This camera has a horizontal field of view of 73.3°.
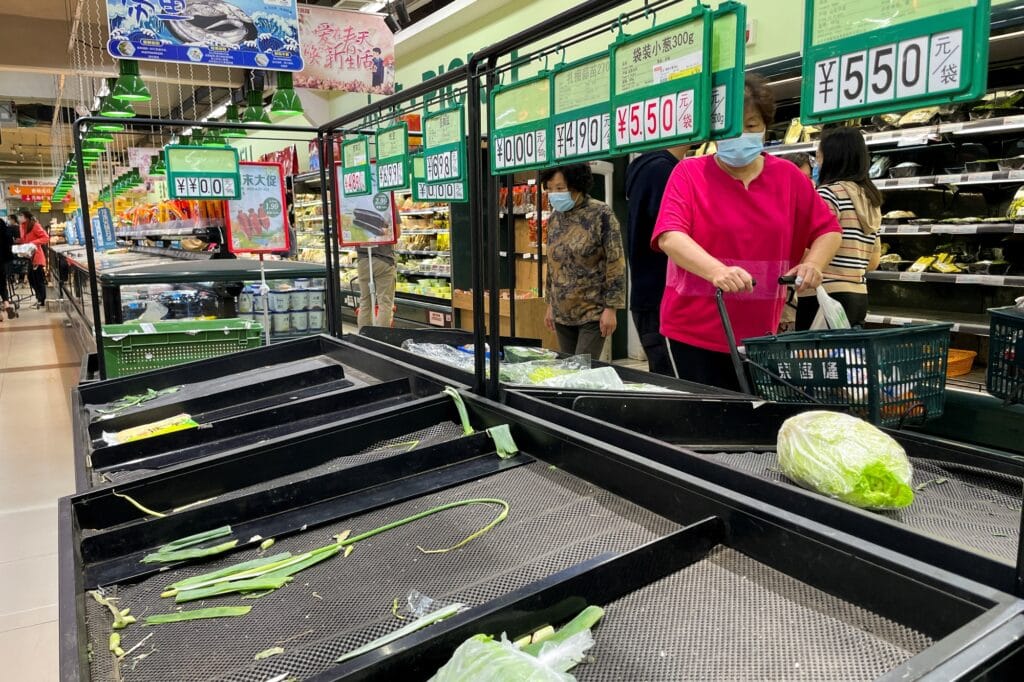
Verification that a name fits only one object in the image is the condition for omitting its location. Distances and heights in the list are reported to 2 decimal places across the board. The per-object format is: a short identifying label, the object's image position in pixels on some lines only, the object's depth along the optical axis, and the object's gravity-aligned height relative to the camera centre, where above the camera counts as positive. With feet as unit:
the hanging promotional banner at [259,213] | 13.50 +0.71
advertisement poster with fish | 14.49 +4.88
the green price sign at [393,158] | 7.61 +1.00
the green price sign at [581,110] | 4.43 +0.89
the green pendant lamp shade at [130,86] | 15.10 +3.63
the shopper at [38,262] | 47.55 -0.67
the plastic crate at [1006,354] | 8.07 -1.41
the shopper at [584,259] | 11.74 -0.26
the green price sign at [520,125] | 4.94 +0.89
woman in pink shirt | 7.41 +0.09
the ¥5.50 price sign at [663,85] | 3.78 +0.91
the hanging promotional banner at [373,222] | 18.57 +0.71
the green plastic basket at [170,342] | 10.44 -1.43
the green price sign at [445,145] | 6.24 +0.94
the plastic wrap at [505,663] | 2.50 -1.56
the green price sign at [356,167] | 8.91 +1.07
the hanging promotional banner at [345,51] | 21.22 +6.27
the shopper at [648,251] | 10.82 -0.12
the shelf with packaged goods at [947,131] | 13.10 +2.18
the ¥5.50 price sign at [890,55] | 2.71 +0.77
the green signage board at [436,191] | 6.55 +0.58
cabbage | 4.10 -1.35
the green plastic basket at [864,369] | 5.57 -1.07
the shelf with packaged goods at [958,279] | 13.85 -0.85
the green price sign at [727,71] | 3.64 +0.93
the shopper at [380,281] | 24.30 -1.19
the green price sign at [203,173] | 11.74 +1.31
